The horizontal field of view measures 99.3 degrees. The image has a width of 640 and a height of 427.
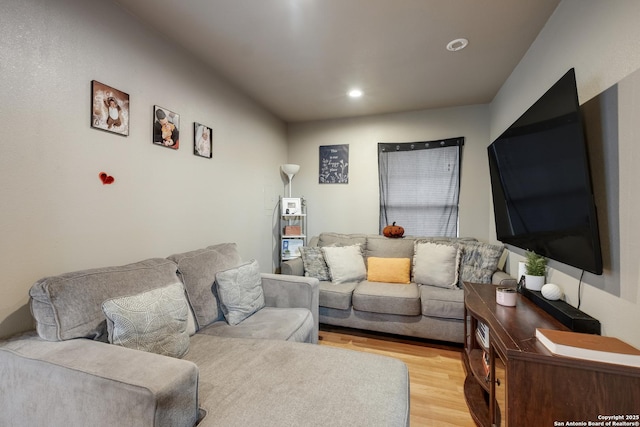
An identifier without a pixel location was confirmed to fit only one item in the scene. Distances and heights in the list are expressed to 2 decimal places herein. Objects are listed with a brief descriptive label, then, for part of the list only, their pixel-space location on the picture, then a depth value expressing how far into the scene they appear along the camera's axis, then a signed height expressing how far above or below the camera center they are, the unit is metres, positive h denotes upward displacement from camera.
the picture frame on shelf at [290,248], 3.42 -0.40
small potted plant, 1.73 -0.37
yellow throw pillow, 2.91 -0.59
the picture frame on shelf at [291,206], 3.51 +0.14
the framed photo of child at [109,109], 1.54 +0.65
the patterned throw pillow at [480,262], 2.55 -0.45
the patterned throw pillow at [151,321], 1.18 -0.48
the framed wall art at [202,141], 2.26 +0.66
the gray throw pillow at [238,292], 1.84 -0.53
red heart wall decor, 1.58 +0.24
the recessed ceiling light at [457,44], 2.00 +1.29
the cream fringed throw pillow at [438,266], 2.67 -0.51
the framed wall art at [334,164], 3.73 +0.72
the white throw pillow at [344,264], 2.89 -0.52
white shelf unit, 3.43 -0.31
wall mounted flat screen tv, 1.25 +0.18
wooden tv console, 0.95 -0.64
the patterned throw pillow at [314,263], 2.95 -0.51
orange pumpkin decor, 3.25 -0.18
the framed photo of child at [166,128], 1.91 +0.66
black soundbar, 1.29 -0.51
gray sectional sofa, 0.88 -0.63
